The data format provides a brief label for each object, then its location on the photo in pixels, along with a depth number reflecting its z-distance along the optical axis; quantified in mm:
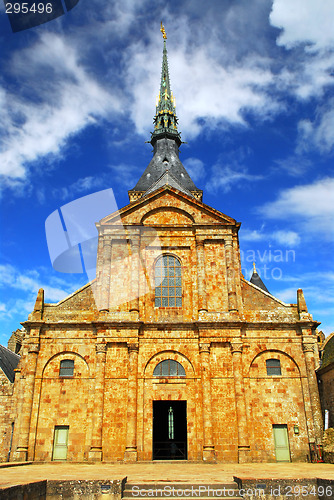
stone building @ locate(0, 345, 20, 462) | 21797
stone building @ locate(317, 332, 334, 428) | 17750
